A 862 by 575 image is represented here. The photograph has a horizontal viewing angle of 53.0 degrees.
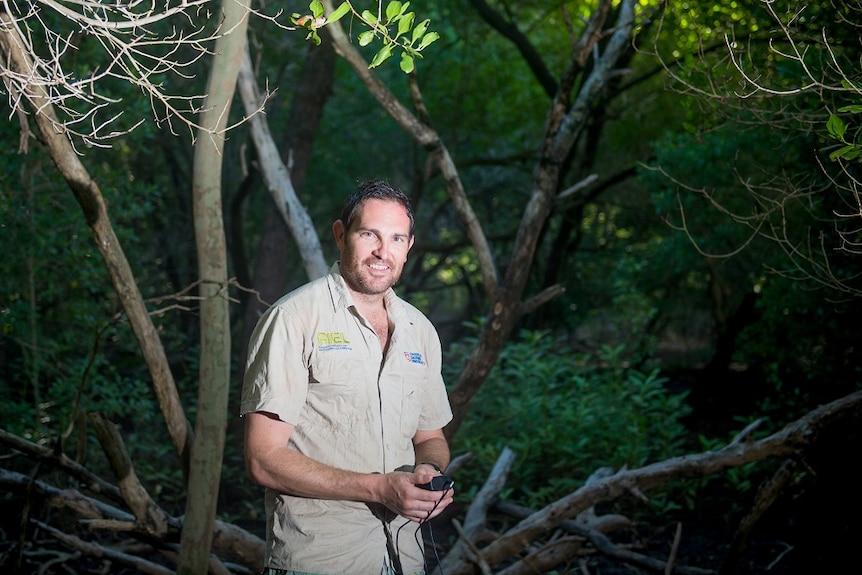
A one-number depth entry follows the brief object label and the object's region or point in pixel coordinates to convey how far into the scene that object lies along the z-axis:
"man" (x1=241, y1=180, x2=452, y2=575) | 2.54
